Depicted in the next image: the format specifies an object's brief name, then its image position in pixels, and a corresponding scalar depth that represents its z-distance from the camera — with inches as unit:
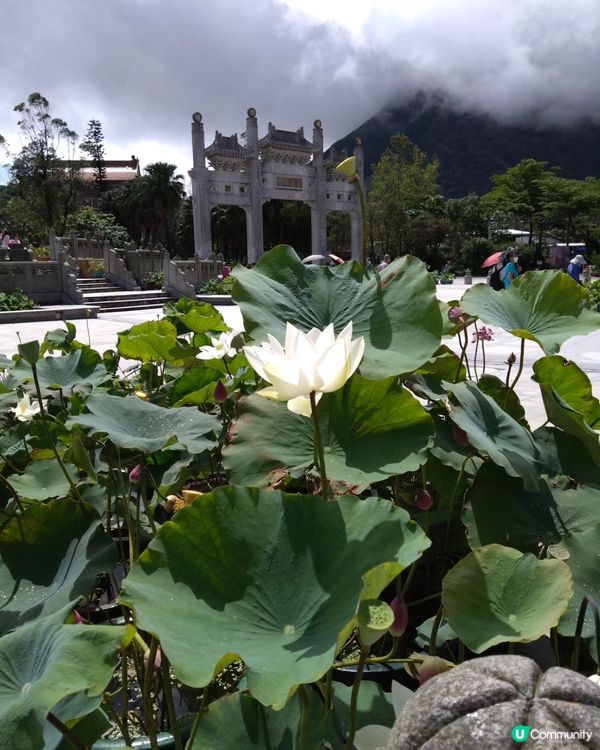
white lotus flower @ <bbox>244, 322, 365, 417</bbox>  28.0
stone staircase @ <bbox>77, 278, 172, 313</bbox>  621.6
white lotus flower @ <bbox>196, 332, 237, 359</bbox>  66.0
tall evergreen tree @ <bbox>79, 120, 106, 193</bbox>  1835.6
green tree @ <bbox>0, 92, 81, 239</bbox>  1246.9
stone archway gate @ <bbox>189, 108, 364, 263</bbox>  1017.5
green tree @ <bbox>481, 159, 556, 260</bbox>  1396.4
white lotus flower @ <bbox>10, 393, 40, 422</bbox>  61.0
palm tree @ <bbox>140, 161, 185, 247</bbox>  1550.2
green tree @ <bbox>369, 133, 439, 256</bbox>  1364.4
